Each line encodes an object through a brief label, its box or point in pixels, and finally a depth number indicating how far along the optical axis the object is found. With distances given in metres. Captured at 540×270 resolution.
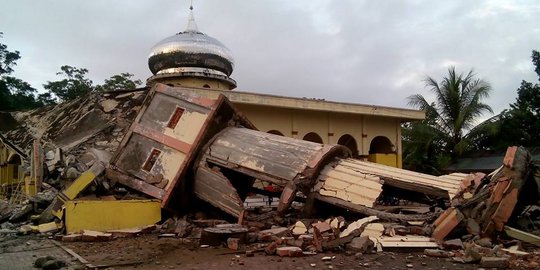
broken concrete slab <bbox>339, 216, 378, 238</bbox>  7.15
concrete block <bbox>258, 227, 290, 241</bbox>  7.40
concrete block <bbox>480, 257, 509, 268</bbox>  5.58
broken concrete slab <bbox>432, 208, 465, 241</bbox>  6.90
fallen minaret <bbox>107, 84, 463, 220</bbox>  8.28
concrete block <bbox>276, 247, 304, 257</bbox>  6.30
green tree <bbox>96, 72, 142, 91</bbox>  30.92
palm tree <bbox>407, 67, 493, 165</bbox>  21.98
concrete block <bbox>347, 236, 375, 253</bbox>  6.54
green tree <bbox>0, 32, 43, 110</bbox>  29.14
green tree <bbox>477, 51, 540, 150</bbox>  25.22
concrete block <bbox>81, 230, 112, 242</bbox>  8.00
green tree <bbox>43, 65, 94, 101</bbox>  31.05
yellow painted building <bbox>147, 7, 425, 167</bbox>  17.41
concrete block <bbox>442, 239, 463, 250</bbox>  6.52
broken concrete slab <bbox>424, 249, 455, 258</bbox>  6.24
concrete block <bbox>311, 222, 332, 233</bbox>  7.30
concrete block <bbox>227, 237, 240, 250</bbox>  6.93
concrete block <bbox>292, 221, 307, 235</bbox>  7.58
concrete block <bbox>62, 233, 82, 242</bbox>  7.94
